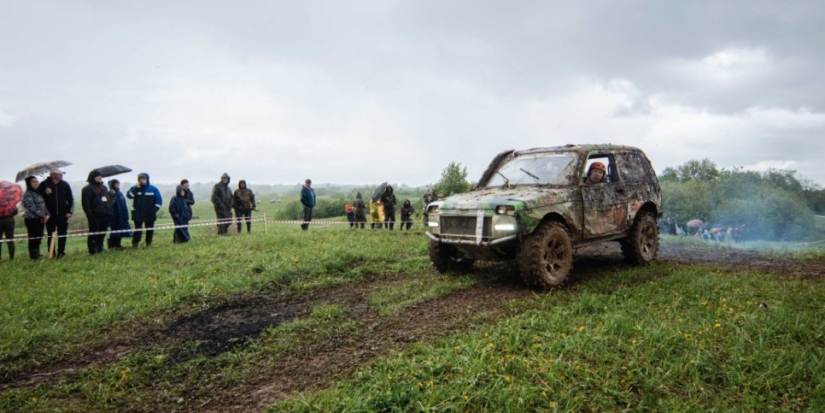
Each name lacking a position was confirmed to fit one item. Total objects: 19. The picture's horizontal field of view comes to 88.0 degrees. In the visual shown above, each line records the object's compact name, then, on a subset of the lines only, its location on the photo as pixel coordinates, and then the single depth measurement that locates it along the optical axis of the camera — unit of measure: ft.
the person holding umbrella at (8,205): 32.14
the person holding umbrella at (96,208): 33.35
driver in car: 22.92
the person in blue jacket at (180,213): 40.27
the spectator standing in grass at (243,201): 44.62
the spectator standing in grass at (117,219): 36.04
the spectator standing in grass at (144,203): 38.11
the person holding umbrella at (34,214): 30.78
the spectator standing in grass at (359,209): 58.49
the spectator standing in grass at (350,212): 62.90
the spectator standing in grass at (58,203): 32.35
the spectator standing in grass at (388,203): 52.75
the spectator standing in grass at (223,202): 43.68
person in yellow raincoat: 53.67
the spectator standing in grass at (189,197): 41.98
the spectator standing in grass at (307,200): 48.86
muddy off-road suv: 19.26
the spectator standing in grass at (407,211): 55.52
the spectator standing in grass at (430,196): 52.54
